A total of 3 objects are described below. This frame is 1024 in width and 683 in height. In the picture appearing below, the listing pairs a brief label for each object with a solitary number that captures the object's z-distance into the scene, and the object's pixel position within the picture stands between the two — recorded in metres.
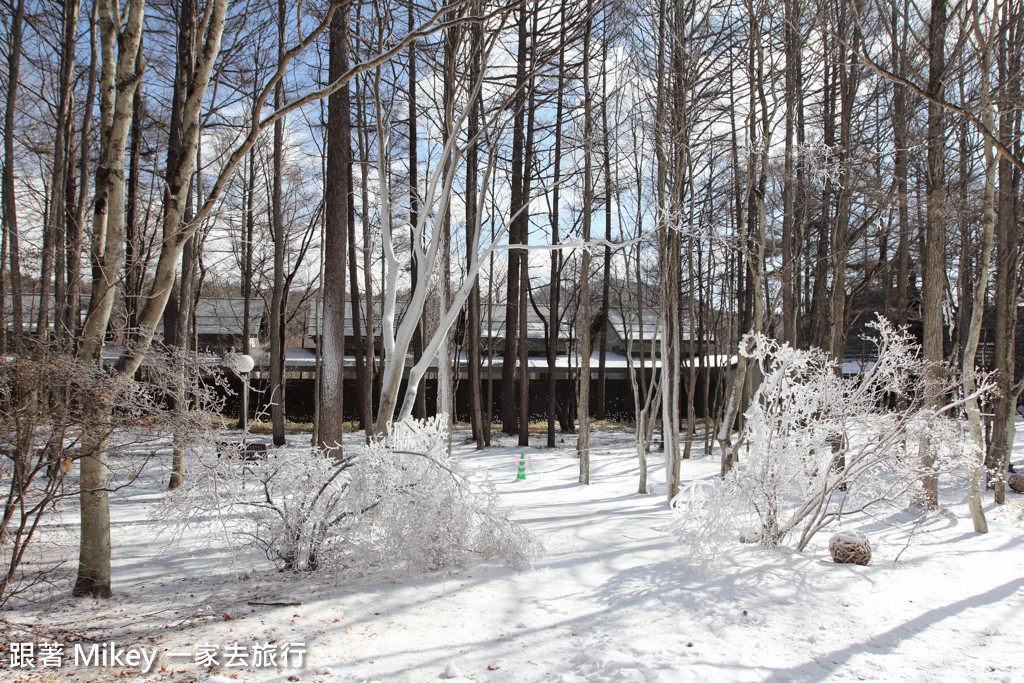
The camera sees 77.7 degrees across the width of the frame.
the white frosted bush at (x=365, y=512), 4.66
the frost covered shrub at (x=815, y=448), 5.14
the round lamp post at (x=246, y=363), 10.98
